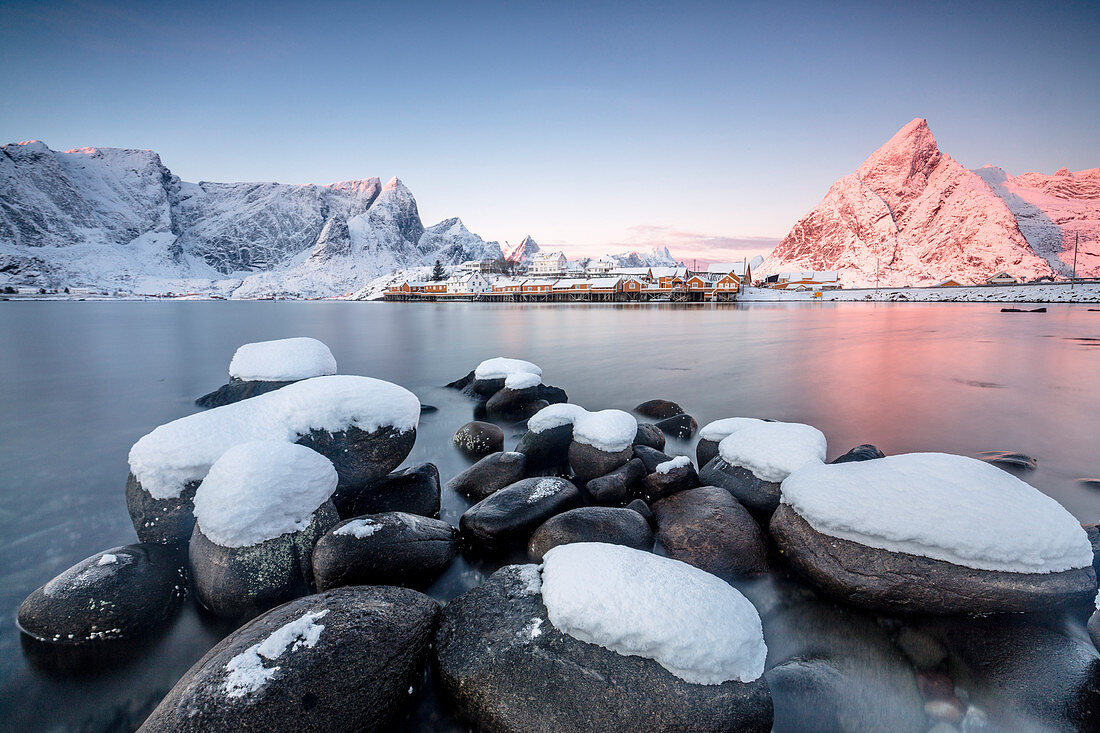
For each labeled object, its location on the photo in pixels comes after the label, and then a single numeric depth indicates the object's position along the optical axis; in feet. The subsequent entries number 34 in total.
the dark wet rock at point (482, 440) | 23.50
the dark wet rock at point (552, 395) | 33.35
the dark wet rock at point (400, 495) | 15.12
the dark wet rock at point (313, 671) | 6.85
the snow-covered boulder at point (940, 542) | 10.03
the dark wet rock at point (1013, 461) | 21.62
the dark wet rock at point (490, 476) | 17.85
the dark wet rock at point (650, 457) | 18.21
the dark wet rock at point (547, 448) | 19.99
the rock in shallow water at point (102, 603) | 10.19
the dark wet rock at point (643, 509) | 15.07
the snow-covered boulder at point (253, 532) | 10.65
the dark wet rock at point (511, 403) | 30.89
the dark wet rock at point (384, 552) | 10.84
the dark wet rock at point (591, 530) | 12.85
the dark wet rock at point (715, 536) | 12.88
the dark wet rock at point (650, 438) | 22.48
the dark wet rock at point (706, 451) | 19.74
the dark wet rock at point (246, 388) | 24.22
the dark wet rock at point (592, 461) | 18.19
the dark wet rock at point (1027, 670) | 8.39
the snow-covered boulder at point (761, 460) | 14.89
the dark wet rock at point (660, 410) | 29.68
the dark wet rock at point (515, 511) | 13.78
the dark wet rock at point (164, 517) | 12.52
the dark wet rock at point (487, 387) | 34.79
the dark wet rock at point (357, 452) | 14.87
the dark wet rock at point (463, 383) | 40.35
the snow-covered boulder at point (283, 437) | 12.64
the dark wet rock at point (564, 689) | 7.39
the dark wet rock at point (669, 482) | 15.96
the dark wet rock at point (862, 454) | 18.49
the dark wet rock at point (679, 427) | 26.37
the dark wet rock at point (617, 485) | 16.44
